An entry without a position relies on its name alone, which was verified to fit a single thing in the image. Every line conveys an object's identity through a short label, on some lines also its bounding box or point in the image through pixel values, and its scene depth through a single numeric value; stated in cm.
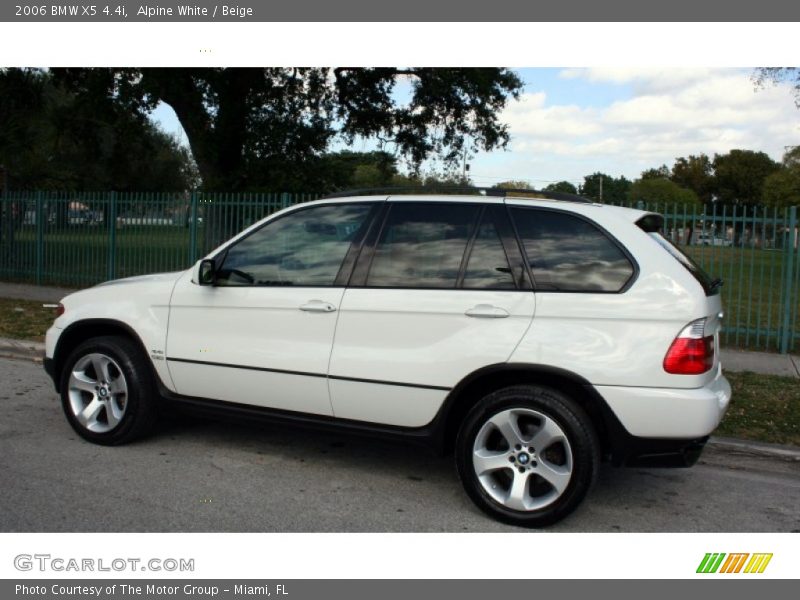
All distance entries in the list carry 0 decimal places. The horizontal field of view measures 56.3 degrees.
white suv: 393
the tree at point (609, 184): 9831
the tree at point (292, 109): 1753
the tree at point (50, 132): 1812
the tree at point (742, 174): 8000
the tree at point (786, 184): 5531
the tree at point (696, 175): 8819
